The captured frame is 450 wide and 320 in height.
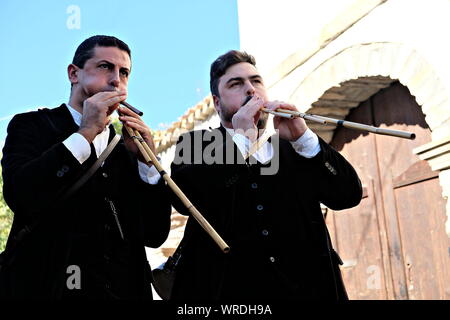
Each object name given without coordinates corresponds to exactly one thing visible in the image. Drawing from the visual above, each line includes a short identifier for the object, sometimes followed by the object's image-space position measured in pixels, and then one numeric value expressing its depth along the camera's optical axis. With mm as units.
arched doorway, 5007
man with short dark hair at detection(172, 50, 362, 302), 2326
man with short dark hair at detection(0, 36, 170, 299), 2092
